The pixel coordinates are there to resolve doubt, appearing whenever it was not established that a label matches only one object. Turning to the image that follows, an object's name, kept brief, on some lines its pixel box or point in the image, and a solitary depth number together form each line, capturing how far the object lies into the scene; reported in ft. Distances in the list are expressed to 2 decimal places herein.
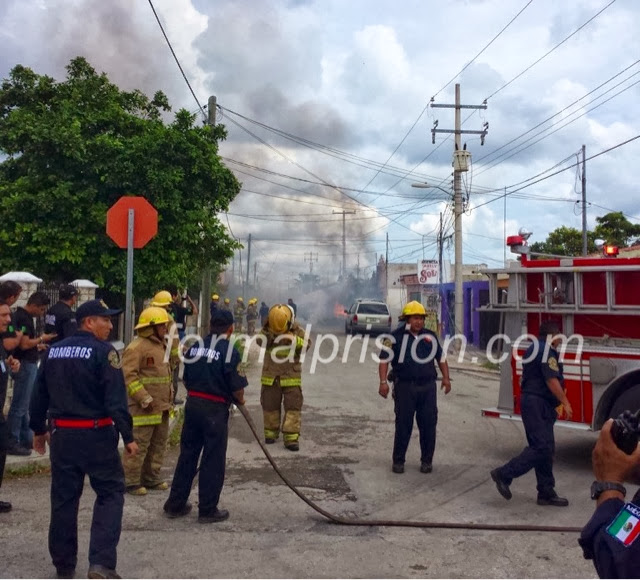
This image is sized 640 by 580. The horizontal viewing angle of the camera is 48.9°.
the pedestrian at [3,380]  17.56
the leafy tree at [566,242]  114.21
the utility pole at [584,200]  100.74
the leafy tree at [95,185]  45.16
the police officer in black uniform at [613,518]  6.05
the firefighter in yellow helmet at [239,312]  105.50
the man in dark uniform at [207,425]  18.26
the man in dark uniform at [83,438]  14.20
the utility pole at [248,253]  194.22
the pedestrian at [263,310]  105.91
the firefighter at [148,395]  20.34
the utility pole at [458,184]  70.90
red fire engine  23.09
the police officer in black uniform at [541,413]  20.17
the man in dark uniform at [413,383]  23.94
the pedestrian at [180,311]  36.98
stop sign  25.52
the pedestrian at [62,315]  23.41
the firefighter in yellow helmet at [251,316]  100.42
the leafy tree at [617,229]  103.45
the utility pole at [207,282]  62.28
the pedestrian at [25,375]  23.02
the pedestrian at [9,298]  20.32
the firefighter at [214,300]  66.69
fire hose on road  17.58
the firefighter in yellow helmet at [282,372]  27.55
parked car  94.94
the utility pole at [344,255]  196.34
